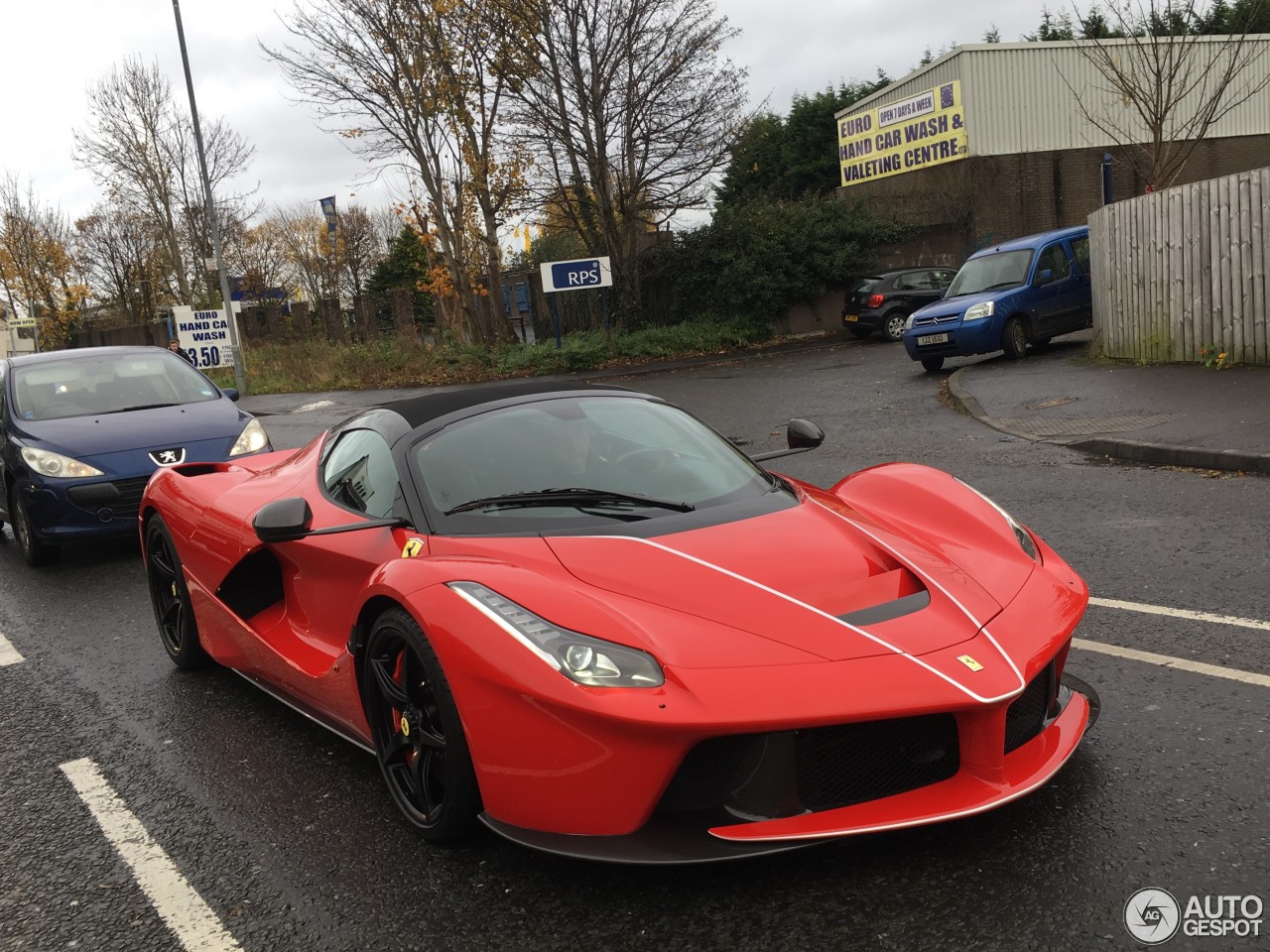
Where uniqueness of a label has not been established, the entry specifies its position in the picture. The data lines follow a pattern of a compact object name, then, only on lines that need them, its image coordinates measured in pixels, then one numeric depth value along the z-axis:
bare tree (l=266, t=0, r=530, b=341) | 27.02
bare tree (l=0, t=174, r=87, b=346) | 59.03
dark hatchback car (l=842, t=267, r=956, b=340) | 25.09
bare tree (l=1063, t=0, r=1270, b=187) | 18.38
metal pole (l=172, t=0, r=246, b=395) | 27.98
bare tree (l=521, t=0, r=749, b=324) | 25.09
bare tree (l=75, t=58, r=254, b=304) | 45.69
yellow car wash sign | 33.03
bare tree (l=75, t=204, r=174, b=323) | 56.69
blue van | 16.66
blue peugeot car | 7.84
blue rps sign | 25.20
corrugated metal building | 31.53
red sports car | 2.70
